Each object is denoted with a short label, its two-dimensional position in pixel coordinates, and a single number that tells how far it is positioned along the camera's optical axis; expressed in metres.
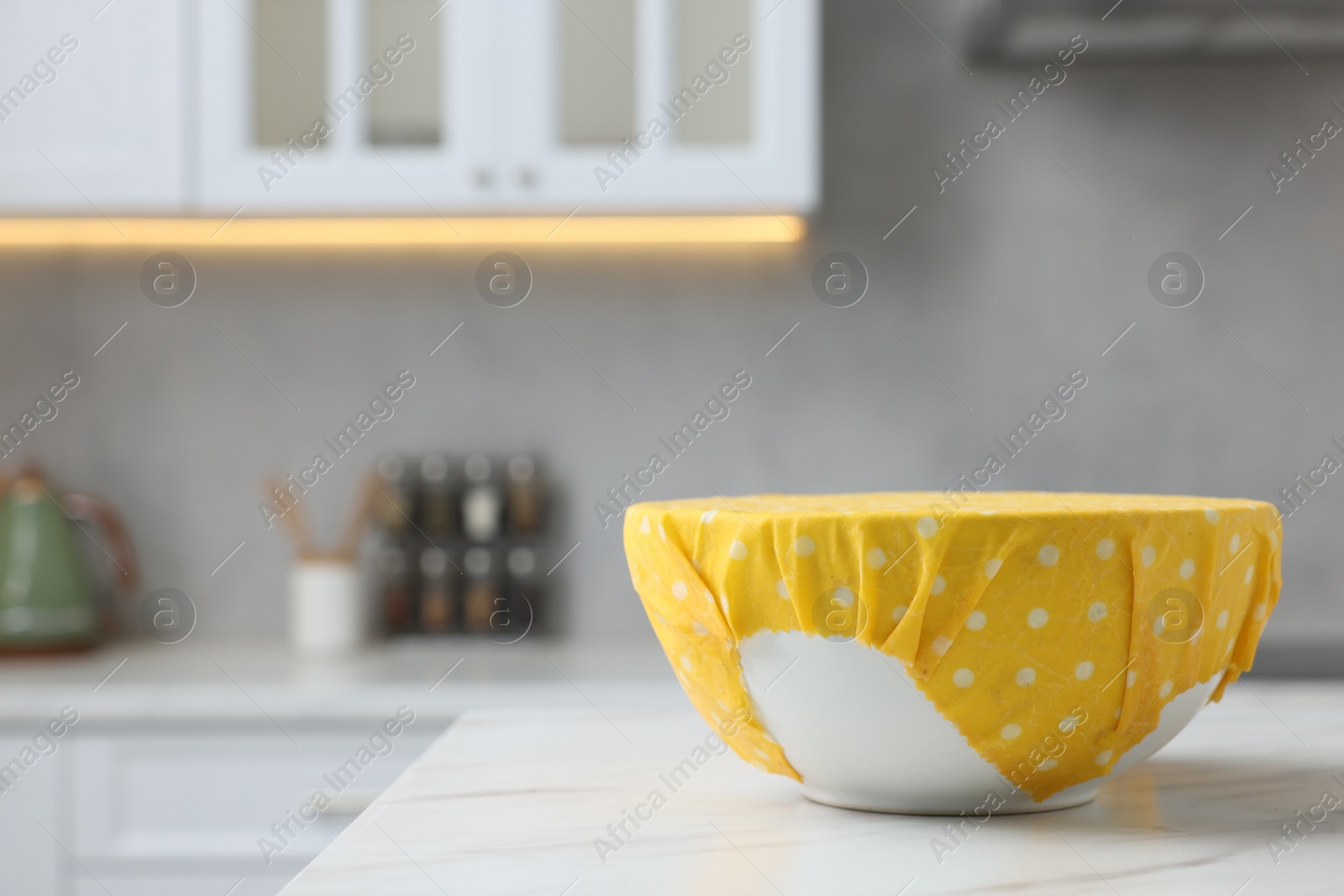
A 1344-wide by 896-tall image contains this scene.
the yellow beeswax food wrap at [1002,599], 1.73
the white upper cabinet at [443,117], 3.70
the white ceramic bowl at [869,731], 1.81
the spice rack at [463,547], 3.82
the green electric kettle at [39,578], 3.75
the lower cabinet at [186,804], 3.54
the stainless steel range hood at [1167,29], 3.60
